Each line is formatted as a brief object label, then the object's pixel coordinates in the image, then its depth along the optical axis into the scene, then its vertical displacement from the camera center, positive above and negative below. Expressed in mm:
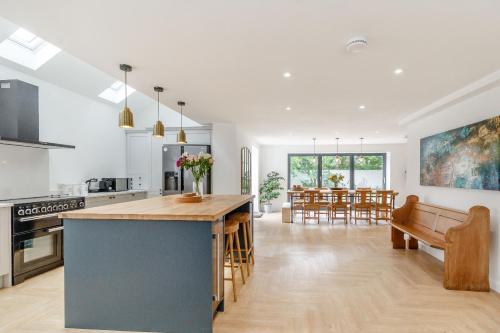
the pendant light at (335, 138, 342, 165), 10015 +245
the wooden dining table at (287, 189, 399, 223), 7645 -713
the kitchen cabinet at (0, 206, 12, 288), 3168 -876
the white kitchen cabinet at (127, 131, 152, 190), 6758 +187
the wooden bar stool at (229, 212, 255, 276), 3443 -761
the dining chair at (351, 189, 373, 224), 7512 -969
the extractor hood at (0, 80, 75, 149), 3611 +699
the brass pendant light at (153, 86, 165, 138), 3695 +487
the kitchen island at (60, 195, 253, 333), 2268 -831
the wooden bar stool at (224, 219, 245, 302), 2855 -640
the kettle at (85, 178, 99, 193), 5473 -343
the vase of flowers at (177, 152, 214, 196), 3320 +44
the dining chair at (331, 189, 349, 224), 7670 -1003
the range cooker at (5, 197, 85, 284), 3309 -830
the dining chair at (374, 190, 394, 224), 7502 -985
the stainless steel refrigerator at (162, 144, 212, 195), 6156 -154
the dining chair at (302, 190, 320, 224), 7492 -953
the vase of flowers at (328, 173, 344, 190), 8289 -358
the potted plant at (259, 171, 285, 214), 9734 -783
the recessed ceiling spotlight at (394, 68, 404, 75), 2984 +1002
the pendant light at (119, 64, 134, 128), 2961 +512
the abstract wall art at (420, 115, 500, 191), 3211 +120
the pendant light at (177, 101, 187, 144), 4312 +432
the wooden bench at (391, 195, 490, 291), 3219 -964
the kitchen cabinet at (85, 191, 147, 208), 4582 -555
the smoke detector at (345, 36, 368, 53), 2279 +980
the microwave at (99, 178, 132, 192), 5527 -345
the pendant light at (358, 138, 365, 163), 10347 +267
